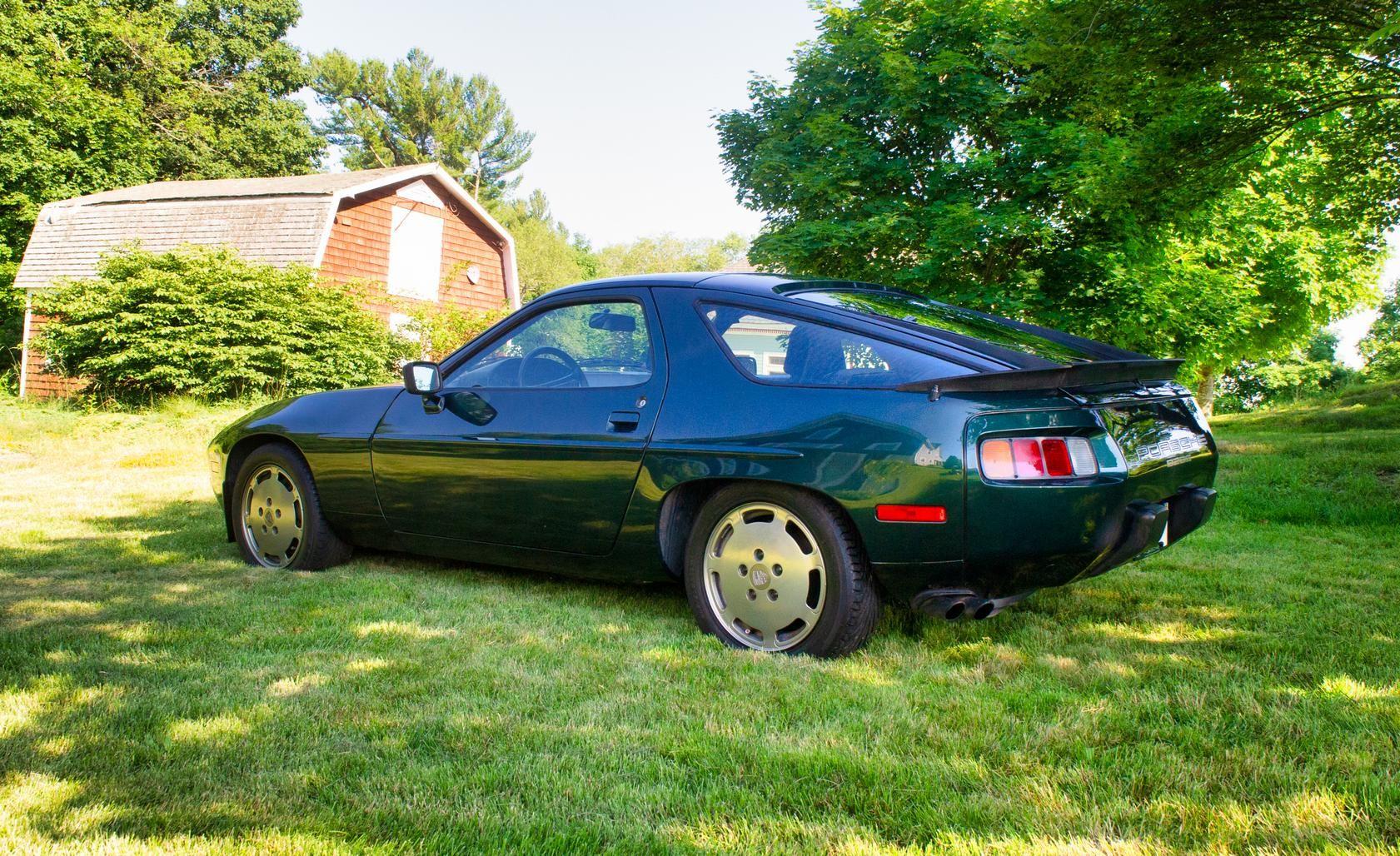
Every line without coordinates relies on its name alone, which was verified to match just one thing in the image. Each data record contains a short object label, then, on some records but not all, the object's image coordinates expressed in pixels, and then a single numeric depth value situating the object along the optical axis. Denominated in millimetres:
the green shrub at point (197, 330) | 16125
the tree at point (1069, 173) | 8234
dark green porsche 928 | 2982
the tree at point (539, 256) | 43500
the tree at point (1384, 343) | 38688
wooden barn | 20188
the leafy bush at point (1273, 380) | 44906
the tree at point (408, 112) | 45312
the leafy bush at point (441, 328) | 18750
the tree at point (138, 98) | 27359
